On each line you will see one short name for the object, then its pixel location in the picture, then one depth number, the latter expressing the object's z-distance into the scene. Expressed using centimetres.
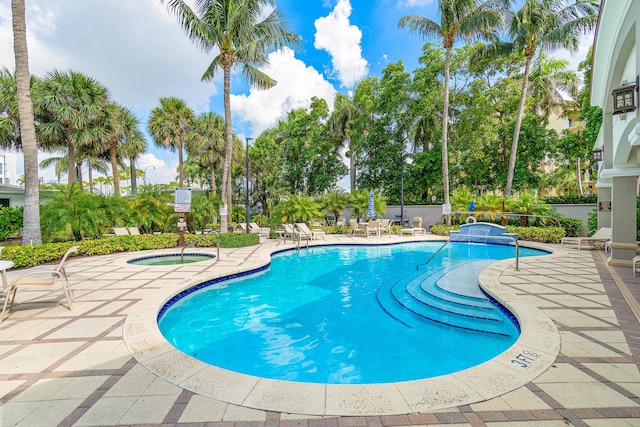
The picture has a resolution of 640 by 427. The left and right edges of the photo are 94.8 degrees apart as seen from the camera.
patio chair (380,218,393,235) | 1616
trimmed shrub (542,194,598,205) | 1550
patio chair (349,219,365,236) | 1636
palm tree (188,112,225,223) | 2172
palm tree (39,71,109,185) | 1480
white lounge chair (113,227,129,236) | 1186
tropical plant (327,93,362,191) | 2652
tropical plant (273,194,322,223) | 1689
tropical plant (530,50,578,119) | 1984
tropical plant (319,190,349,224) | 1923
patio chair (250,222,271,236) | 1845
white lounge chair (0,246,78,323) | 402
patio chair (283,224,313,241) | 1361
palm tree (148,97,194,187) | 2033
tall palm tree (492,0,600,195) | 1503
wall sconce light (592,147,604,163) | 883
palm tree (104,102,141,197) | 1689
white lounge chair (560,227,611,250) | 1010
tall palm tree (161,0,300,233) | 1180
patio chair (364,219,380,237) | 1540
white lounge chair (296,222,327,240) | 1427
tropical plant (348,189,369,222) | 1890
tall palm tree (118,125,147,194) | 1984
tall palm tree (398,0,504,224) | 1529
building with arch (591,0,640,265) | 543
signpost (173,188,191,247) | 1098
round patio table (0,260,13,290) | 400
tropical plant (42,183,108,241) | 935
